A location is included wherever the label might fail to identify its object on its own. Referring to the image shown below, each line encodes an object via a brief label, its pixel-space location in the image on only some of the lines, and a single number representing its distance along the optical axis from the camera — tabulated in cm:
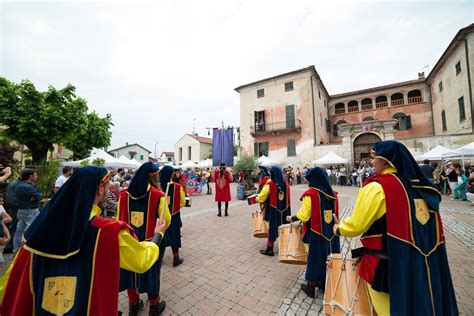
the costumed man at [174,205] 419
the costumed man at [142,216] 268
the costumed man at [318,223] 299
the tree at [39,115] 1125
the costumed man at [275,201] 451
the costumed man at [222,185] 784
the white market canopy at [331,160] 1759
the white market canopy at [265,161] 1895
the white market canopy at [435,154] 1246
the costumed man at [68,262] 125
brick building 1639
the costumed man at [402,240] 173
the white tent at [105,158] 1209
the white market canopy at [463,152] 1018
